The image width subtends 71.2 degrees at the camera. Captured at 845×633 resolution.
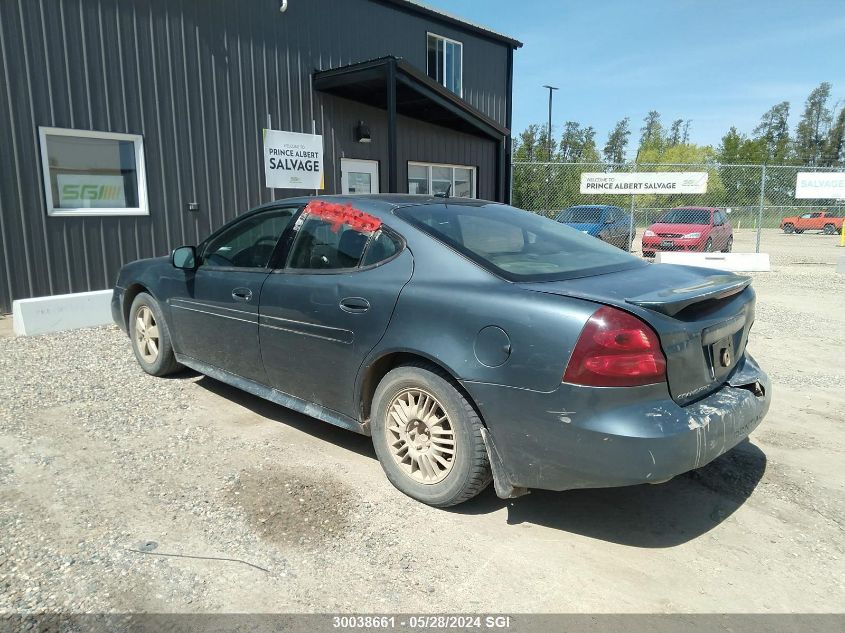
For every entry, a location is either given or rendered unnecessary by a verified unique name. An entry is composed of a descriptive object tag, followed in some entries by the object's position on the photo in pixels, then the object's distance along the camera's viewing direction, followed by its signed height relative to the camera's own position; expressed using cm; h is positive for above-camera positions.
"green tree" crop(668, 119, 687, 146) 8311 +1031
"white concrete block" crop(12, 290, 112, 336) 658 -118
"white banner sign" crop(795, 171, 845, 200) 1753 +52
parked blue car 1512 -47
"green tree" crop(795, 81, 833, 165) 6794 +928
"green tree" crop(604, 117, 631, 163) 7688 +847
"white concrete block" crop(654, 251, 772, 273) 1310 -129
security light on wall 1096 +135
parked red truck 3195 -112
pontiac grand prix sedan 237 -64
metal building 716 +144
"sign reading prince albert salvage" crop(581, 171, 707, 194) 1455 +51
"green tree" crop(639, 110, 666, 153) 6406 +932
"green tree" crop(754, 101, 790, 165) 7312 +967
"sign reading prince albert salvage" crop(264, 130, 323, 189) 973 +78
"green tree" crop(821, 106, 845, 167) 6496 +638
